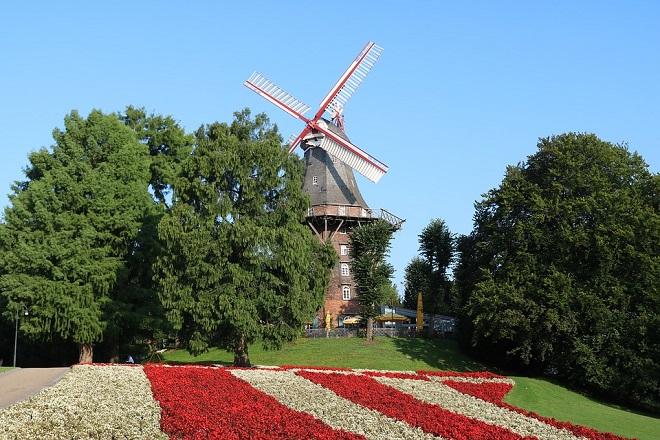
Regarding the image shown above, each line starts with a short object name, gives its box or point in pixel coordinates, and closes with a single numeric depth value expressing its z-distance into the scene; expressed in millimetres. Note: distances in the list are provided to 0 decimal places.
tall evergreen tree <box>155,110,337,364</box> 31188
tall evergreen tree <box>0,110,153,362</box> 36750
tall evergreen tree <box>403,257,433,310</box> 64412
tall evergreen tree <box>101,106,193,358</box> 38562
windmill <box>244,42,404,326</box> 64062
